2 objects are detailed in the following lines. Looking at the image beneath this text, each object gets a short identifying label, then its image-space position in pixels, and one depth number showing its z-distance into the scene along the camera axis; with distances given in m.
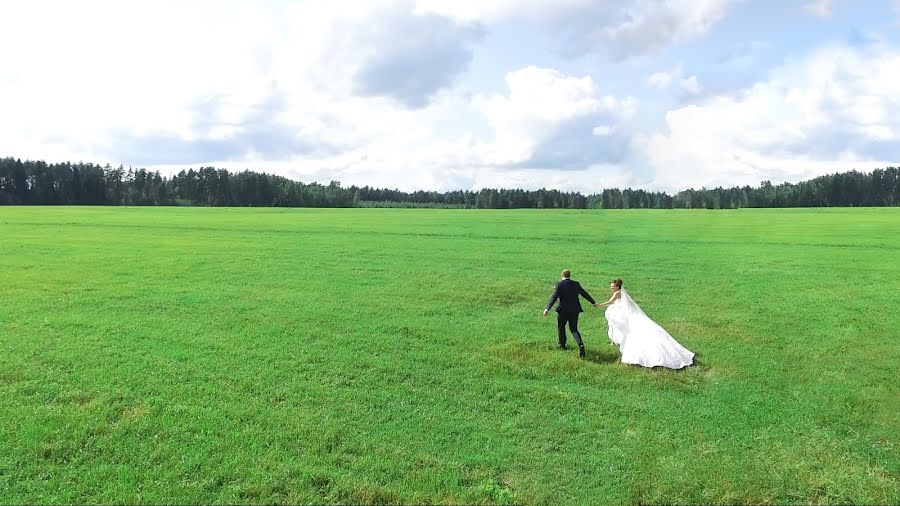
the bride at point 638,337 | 17.56
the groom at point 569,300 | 18.91
